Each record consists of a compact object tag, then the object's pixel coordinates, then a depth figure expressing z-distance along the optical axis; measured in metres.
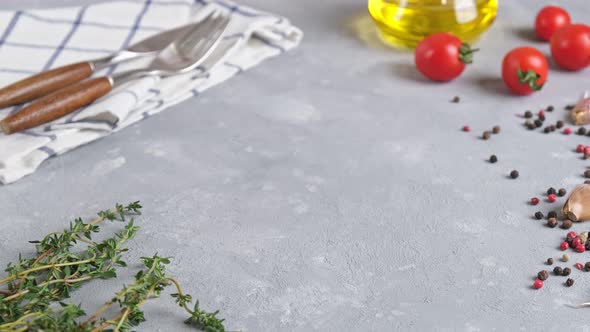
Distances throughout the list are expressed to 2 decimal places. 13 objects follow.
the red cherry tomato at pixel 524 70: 0.91
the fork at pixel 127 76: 0.87
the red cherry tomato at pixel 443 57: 0.93
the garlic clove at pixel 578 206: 0.80
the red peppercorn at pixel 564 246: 0.78
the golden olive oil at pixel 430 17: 0.97
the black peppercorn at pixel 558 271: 0.76
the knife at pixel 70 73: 0.89
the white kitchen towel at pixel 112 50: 0.87
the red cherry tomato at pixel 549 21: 0.98
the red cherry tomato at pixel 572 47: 0.93
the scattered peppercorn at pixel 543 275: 0.76
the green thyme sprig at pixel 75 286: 0.70
